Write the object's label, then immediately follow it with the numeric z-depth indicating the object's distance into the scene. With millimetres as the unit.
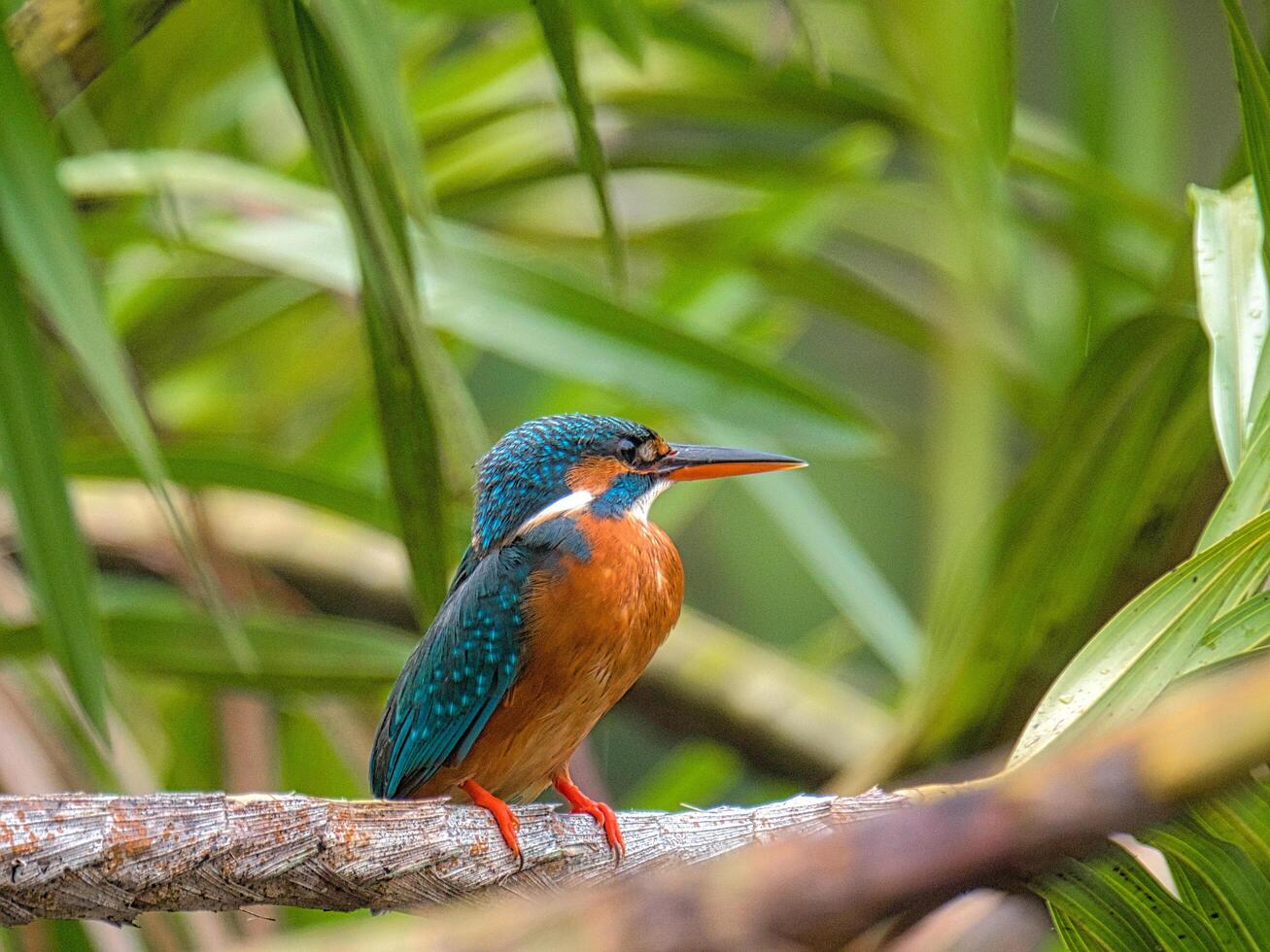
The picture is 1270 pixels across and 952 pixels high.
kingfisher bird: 5451
